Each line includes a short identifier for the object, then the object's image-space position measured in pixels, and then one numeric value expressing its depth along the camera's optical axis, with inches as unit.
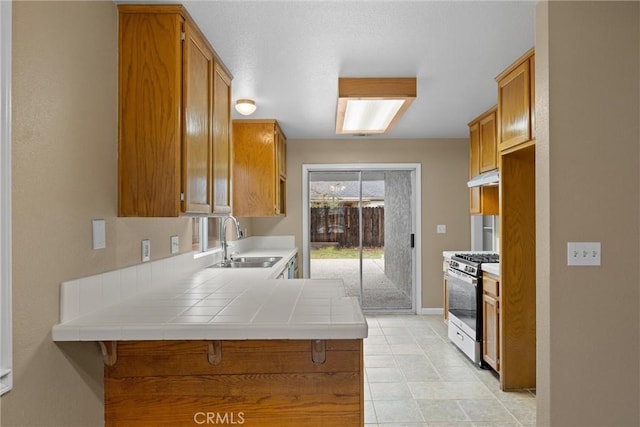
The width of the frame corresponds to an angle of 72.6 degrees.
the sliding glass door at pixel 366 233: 225.6
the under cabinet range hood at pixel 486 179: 152.9
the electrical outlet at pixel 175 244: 106.9
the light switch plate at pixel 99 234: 70.6
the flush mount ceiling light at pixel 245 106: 143.6
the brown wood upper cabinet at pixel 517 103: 104.9
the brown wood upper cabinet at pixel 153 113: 78.0
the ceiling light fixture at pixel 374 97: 121.4
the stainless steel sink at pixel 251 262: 157.3
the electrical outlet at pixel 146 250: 89.4
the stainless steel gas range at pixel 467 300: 144.0
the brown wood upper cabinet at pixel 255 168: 177.6
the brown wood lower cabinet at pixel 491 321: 131.1
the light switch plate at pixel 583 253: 79.5
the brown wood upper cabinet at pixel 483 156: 163.0
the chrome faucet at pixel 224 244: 154.7
